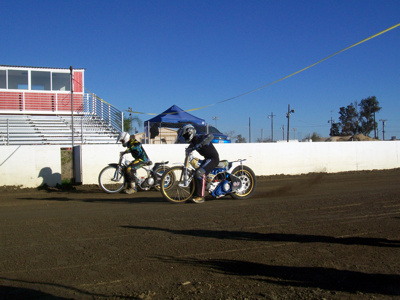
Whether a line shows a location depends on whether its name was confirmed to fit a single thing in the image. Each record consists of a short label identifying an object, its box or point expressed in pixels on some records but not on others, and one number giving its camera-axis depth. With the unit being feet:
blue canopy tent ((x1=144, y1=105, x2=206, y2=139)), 69.26
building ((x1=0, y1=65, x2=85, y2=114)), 71.68
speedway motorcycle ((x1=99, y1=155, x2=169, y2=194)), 37.86
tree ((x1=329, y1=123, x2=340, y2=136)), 175.17
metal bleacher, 58.49
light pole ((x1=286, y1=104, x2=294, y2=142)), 140.83
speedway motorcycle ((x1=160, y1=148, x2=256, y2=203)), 29.04
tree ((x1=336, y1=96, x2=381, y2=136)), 169.99
